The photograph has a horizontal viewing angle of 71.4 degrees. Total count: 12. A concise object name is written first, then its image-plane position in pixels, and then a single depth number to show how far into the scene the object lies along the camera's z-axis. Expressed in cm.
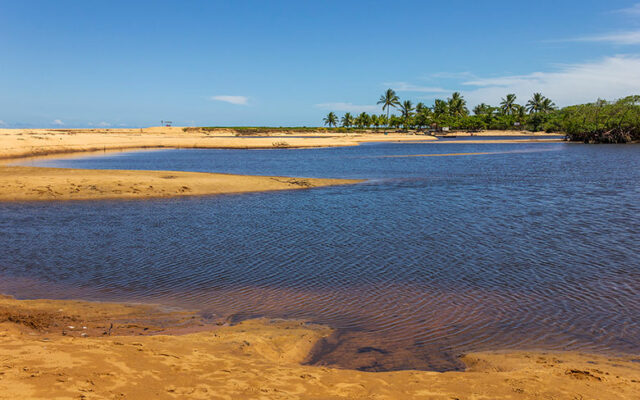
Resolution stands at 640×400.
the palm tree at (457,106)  17362
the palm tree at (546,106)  18238
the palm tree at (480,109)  19260
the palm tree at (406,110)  17100
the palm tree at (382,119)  19075
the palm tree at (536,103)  18200
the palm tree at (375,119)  19388
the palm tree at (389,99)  16775
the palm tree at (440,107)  16962
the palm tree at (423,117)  15875
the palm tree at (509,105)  17950
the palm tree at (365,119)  19709
